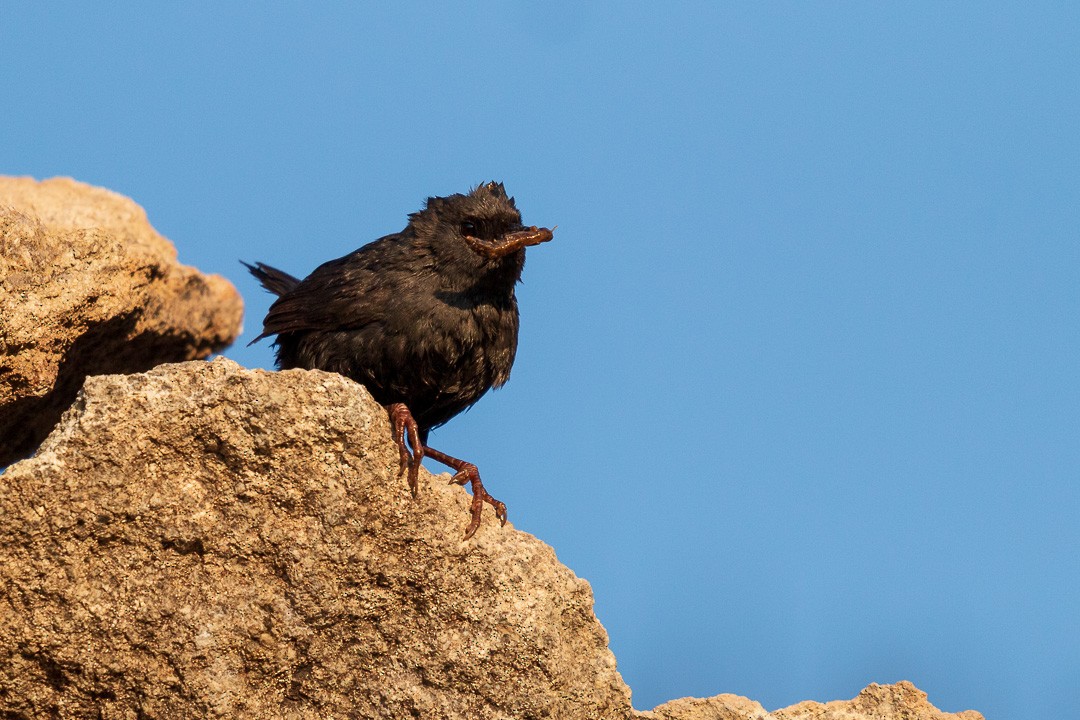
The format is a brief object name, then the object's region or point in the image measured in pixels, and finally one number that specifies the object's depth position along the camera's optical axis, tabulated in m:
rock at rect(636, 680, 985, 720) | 10.75
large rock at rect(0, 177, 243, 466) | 12.02
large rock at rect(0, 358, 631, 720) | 8.77
